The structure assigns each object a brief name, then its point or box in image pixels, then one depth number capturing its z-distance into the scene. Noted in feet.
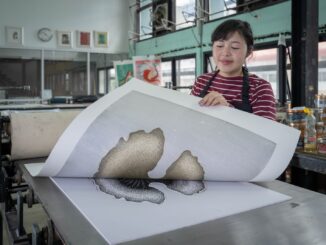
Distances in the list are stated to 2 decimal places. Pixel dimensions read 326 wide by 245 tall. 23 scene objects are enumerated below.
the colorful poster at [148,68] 15.52
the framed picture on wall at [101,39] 25.58
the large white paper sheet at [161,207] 1.98
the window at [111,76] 25.95
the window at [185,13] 19.67
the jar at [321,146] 4.79
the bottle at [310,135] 4.99
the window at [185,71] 20.00
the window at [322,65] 12.39
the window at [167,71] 21.98
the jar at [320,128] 5.15
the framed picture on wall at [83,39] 24.94
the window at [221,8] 16.39
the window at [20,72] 23.20
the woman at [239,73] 3.77
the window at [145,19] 24.67
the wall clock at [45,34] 23.81
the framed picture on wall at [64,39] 24.36
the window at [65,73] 24.44
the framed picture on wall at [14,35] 22.86
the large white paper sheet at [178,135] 2.78
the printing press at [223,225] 1.86
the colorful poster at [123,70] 15.76
